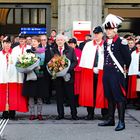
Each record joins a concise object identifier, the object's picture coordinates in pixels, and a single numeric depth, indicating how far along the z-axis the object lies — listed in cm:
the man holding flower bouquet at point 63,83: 1167
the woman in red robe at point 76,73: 1307
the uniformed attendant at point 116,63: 1028
